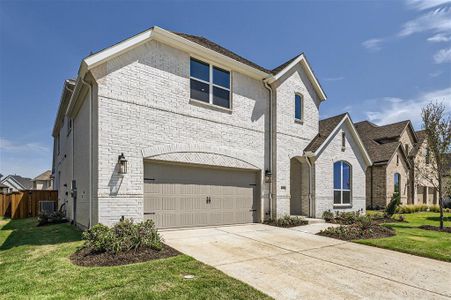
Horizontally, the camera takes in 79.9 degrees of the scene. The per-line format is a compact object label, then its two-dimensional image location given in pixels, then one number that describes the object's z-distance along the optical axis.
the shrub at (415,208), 20.99
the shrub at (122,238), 6.31
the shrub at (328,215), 13.44
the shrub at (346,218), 12.19
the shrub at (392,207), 16.44
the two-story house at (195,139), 8.49
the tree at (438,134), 12.23
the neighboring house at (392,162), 22.25
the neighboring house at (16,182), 56.50
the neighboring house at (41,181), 52.19
